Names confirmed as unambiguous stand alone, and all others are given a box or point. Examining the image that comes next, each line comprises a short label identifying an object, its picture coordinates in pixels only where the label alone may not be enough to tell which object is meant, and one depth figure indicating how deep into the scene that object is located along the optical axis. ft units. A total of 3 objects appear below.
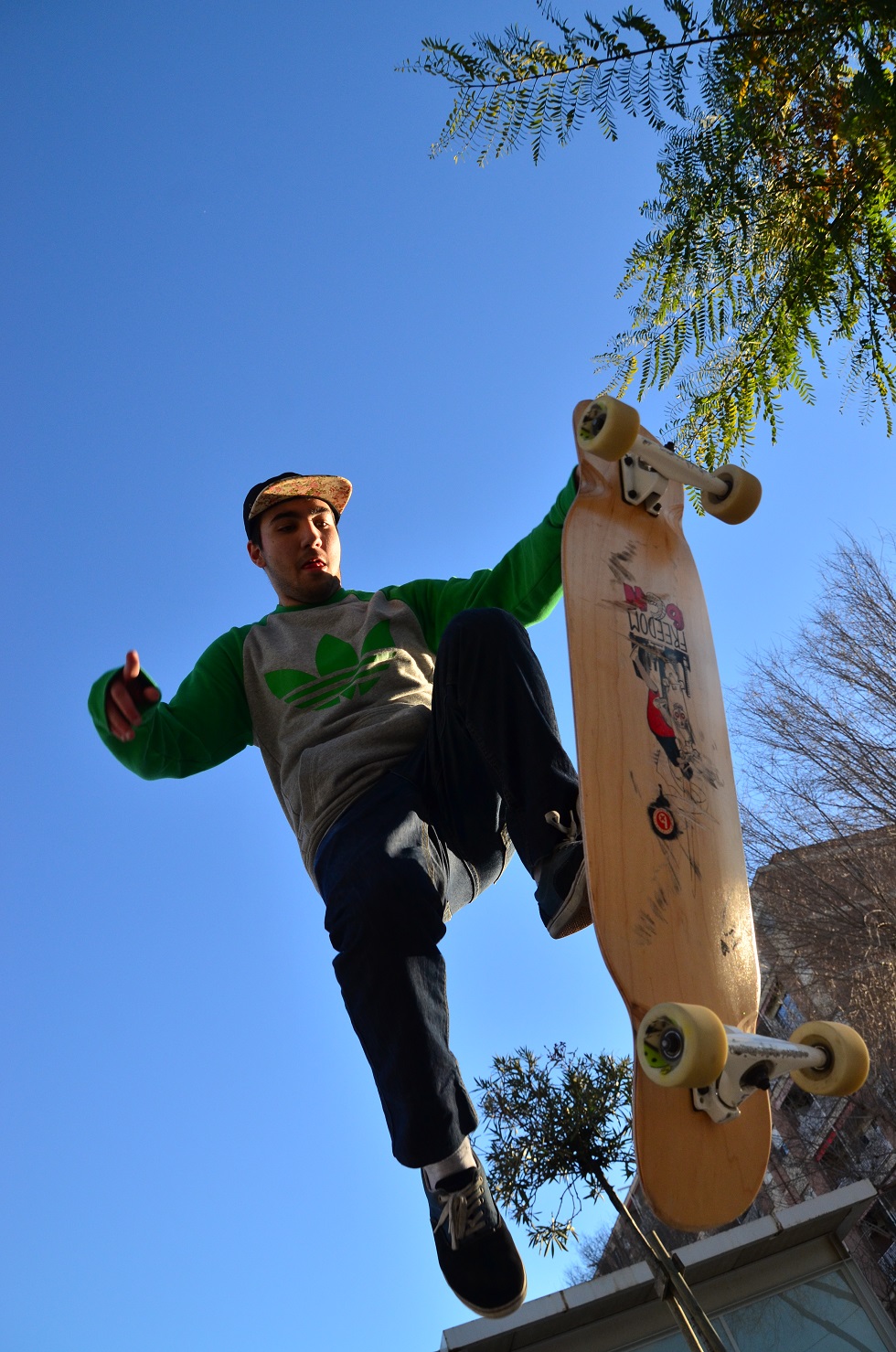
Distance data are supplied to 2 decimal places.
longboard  5.32
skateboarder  6.09
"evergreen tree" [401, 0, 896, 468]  7.57
